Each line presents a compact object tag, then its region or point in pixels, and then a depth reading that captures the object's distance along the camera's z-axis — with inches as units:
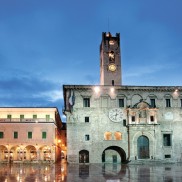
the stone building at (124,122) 1616.1
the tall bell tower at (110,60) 1962.2
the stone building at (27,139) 1752.9
